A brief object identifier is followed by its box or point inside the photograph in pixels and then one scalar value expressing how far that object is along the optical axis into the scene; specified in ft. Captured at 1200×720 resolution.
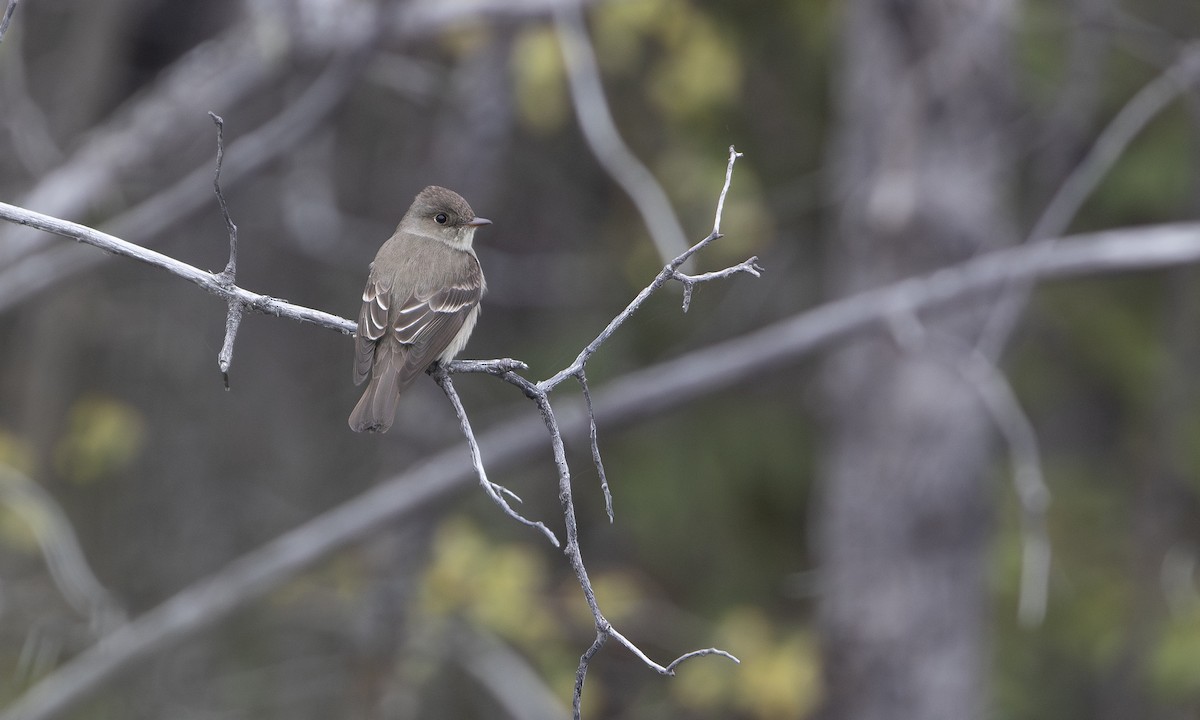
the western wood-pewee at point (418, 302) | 28.63
